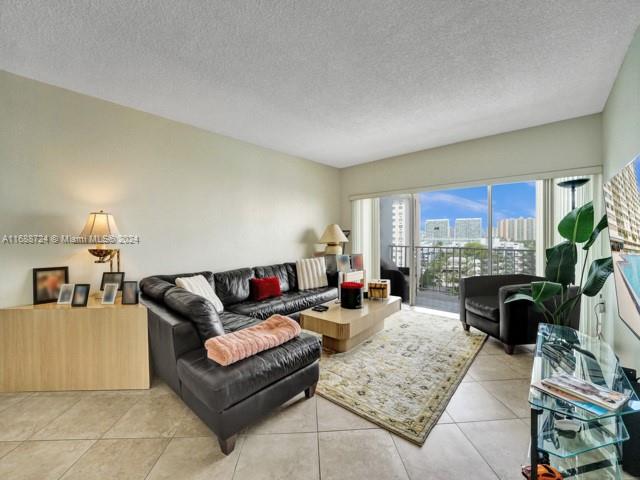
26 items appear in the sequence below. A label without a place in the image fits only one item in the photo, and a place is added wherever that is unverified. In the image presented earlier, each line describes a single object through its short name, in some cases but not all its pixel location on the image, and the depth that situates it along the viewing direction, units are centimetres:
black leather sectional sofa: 150
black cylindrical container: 292
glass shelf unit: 110
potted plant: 183
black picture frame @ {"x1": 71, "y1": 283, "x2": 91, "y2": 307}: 215
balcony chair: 481
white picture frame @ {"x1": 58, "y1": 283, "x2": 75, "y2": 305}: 217
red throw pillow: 338
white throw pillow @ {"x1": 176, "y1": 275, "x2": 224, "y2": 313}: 271
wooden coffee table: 251
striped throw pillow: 399
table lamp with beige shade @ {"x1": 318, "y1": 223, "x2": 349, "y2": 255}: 455
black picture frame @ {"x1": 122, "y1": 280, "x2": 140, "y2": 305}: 221
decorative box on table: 327
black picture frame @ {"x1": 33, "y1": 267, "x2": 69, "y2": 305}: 219
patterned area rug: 180
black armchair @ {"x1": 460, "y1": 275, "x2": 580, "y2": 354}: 262
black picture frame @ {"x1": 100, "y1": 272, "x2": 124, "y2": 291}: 242
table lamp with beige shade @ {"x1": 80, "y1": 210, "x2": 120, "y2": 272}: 226
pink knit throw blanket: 161
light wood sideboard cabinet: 206
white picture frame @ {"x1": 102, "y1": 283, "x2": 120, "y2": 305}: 223
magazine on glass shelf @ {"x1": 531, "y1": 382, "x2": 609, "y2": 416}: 106
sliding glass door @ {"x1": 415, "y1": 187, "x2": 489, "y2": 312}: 424
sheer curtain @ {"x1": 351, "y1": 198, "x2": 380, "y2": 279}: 507
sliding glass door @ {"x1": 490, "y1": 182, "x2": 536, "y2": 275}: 370
